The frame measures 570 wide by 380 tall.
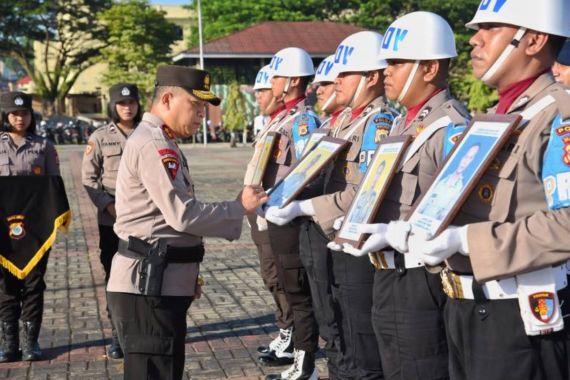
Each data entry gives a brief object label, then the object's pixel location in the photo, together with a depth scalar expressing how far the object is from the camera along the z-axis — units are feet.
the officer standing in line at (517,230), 8.25
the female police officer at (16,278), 19.79
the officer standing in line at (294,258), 17.80
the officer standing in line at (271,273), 19.21
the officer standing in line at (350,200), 13.99
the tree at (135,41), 166.20
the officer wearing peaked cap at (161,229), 12.07
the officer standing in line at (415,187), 11.19
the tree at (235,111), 148.05
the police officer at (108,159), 20.16
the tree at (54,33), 185.78
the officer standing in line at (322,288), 15.71
